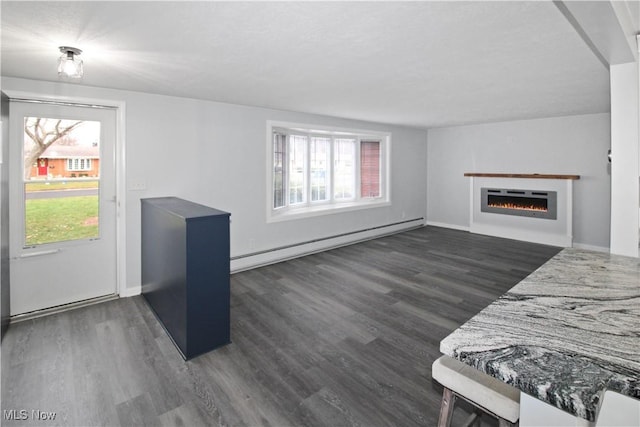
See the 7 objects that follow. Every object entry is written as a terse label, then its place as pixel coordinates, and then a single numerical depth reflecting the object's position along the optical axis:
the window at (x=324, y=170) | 5.20
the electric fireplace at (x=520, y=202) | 5.96
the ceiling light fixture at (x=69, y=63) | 2.25
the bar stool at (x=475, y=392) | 1.23
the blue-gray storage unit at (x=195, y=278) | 2.52
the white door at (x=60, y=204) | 3.13
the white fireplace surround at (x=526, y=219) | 5.78
